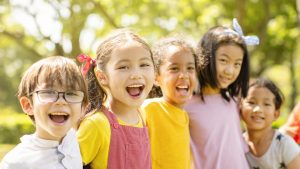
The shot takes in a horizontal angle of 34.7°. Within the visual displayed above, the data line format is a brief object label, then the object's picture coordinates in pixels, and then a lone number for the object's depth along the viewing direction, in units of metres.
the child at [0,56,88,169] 2.36
